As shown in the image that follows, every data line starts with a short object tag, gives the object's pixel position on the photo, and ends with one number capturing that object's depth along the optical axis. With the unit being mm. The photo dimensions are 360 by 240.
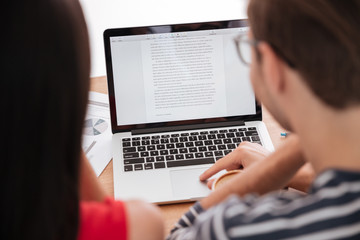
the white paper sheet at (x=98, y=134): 1249
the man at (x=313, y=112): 628
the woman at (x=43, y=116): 573
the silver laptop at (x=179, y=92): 1277
